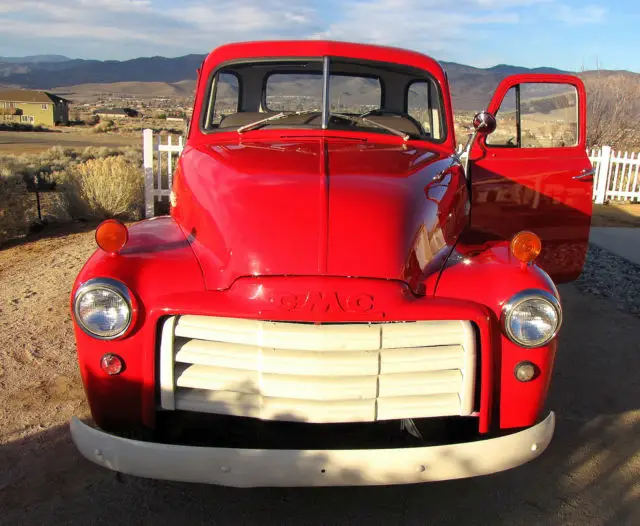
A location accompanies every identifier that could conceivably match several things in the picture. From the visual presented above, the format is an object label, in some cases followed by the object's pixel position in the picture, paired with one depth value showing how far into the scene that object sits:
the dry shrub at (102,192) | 9.25
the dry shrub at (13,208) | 7.97
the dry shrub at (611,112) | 17.05
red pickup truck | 2.26
